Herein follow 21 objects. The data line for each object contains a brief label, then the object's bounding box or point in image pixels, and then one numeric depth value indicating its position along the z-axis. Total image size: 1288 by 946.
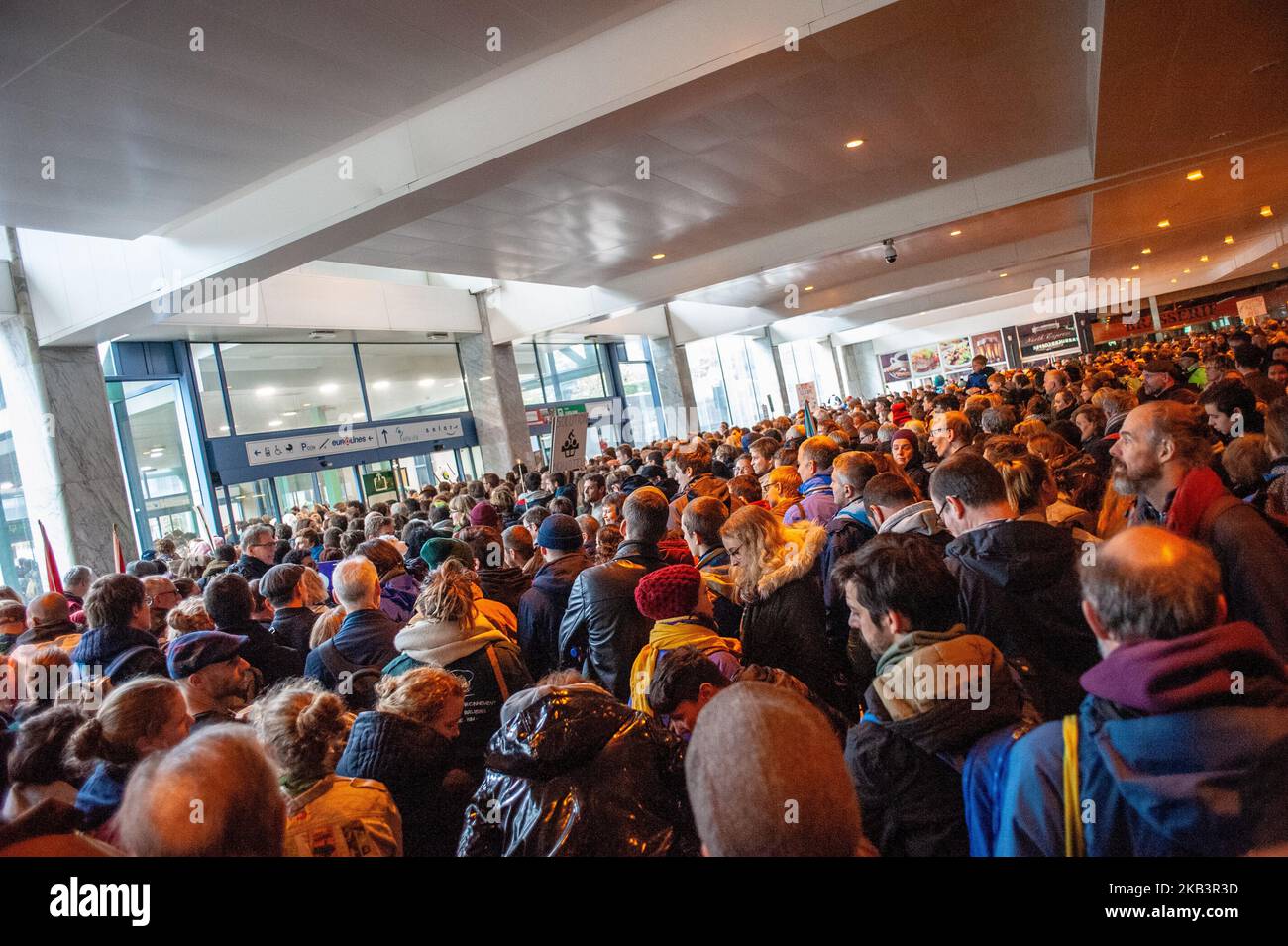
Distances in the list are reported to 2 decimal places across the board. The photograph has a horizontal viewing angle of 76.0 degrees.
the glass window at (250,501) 15.38
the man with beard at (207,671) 3.38
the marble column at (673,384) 24.97
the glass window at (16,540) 12.32
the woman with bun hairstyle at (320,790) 2.15
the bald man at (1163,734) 1.33
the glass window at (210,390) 15.09
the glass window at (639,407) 26.22
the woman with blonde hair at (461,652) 3.40
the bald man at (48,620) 4.83
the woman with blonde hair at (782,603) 3.28
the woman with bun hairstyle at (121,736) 2.30
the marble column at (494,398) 19.12
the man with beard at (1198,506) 2.56
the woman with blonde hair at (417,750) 2.46
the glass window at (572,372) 23.58
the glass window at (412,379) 18.47
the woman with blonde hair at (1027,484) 3.46
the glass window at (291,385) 15.78
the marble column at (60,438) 10.97
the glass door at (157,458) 14.24
